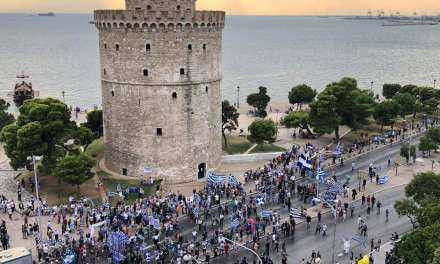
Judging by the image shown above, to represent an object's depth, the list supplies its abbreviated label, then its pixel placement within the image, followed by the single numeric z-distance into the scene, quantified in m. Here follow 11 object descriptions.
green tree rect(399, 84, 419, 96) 75.94
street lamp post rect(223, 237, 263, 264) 31.15
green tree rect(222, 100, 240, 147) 58.44
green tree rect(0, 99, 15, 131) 61.42
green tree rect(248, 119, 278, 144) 53.78
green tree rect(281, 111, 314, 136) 59.88
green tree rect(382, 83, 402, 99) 80.44
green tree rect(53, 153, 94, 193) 40.45
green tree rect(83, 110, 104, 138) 57.88
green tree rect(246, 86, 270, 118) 75.38
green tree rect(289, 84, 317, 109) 77.12
